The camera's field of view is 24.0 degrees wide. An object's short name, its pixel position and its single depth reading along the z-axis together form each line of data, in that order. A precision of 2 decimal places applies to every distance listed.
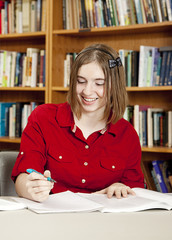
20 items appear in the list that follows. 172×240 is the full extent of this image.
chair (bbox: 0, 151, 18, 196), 1.72
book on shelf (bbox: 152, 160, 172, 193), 2.97
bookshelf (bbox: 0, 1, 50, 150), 3.33
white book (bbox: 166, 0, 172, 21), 2.82
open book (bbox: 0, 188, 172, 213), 1.19
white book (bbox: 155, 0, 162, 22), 2.86
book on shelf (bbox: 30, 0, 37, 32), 3.35
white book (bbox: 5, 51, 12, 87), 3.45
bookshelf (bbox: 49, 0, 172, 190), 3.12
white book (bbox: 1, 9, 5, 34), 3.47
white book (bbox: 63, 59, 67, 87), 3.27
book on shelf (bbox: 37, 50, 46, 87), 3.29
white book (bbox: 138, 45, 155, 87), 2.95
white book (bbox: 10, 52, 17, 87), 3.44
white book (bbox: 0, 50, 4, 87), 3.46
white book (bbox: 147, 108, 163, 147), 2.96
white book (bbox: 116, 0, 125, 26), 2.99
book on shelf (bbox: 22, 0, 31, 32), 3.38
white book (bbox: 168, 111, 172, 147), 2.91
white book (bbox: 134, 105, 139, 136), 3.00
